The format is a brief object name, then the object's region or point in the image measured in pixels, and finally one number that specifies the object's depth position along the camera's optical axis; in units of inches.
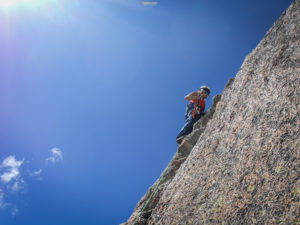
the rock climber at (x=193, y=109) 423.8
